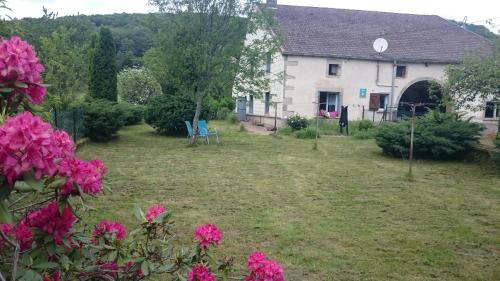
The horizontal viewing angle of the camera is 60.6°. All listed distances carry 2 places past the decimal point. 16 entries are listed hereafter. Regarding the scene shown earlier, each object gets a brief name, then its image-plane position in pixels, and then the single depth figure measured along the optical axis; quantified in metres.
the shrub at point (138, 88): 24.38
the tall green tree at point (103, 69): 16.25
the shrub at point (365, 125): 18.34
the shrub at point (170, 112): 15.41
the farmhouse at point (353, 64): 21.08
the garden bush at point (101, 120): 12.41
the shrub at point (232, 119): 23.73
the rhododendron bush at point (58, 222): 1.22
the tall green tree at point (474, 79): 10.14
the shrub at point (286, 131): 17.79
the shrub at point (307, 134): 16.38
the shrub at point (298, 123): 18.31
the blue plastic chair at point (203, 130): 13.52
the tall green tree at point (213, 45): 12.70
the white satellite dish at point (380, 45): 21.58
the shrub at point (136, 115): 18.01
